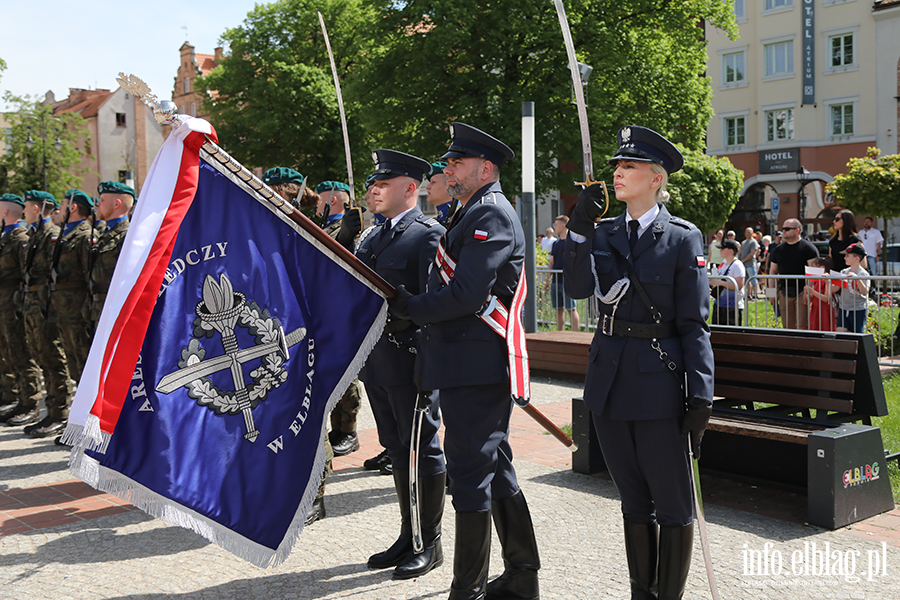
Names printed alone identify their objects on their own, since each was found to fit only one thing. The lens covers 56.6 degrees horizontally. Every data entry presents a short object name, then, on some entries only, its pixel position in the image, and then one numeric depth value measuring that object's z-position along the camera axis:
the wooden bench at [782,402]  5.18
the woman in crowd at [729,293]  10.97
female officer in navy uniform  3.42
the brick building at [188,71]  75.38
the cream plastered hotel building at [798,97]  38.66
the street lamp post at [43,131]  42.01
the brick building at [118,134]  66.81
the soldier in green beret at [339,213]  5.14
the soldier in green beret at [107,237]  7.41
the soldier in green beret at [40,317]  8.50
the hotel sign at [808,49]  40.00
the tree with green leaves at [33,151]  44.50
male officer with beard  3.75
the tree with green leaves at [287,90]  36.97
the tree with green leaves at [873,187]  19.67
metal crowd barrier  10.11
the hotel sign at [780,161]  40.91
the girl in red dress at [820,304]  10.05
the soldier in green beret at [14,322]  9.02
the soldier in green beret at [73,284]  8.08
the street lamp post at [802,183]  36.28
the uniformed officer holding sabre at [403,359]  4.59
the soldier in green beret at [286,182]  5.89
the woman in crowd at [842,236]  11.98
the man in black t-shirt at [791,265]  10.45
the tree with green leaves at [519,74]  24.28
